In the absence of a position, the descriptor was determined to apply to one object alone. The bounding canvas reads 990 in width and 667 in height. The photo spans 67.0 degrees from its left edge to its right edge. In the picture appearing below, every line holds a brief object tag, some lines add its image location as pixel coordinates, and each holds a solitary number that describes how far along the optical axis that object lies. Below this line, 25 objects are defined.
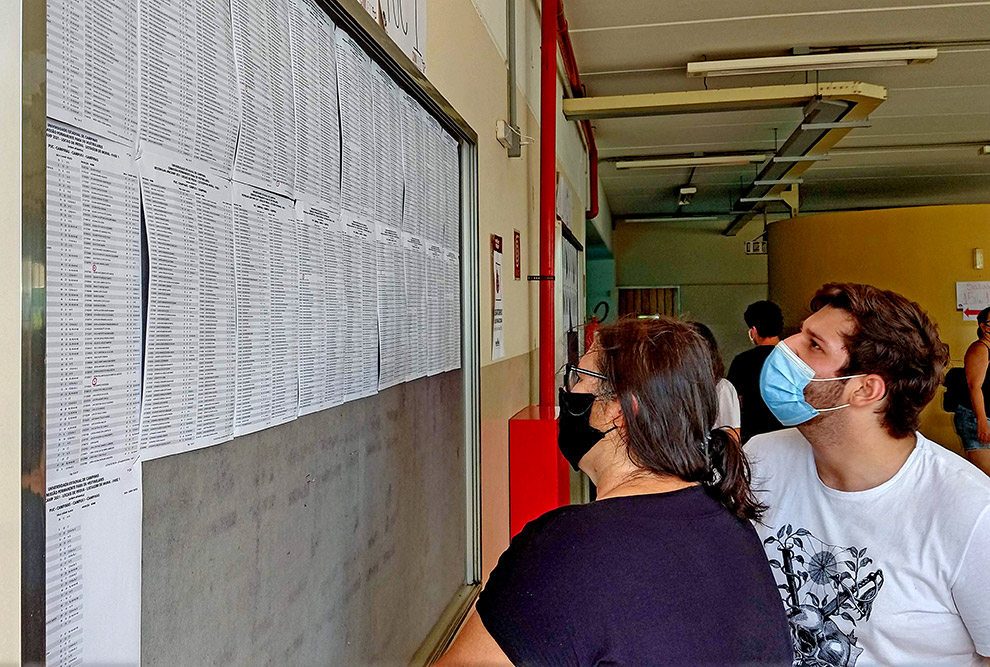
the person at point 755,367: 3.79
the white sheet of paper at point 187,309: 0.70
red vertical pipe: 3.23
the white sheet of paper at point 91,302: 0.58
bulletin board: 0.60
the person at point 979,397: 4.56
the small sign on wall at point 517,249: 2.88
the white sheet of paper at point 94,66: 0.58
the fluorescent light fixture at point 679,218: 11.19
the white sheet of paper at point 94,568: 0.58
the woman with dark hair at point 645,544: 0.95
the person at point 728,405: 3.26
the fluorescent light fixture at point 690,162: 6.77
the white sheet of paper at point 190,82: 0.71
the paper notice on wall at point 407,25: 1.38
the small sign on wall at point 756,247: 11.62
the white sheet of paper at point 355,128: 1.18
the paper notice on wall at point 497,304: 2.41
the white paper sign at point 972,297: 6.61
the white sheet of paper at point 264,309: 0.86
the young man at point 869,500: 1.35
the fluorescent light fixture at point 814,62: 3.99
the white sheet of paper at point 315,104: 1.02
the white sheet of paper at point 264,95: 0.87
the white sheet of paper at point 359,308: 1.18
